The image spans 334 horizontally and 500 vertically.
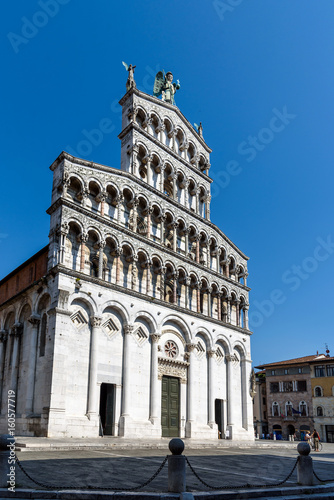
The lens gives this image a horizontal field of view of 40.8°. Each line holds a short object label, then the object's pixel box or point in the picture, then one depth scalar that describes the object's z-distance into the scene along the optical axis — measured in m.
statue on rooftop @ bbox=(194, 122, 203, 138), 38.14
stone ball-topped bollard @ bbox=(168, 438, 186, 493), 8.68
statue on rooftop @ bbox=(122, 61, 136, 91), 32.21
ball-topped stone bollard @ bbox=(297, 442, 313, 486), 10.39
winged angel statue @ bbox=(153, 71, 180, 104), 36.94
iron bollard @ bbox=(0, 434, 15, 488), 8.63
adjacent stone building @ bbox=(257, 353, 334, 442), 54.28
